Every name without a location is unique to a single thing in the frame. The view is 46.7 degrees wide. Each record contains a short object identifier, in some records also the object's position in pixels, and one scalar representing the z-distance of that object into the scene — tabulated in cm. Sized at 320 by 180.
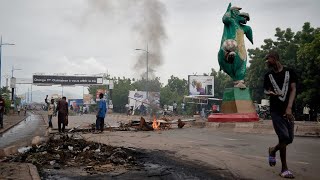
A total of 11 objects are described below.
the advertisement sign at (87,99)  9358
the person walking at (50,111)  1875
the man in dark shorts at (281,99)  534
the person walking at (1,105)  1902
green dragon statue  1958
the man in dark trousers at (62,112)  1572
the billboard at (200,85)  5208
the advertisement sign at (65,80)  6456
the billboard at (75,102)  10439
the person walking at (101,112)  1557
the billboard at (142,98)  5931
